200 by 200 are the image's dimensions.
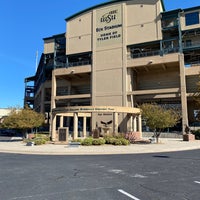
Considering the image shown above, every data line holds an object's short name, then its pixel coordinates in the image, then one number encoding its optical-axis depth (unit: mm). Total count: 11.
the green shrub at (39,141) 22969
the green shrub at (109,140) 22128
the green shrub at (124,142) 21675
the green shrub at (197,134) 30517
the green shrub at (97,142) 21734
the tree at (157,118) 24219
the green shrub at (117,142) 21500
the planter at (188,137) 27544
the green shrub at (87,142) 21438
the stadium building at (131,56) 38469
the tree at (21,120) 29500
